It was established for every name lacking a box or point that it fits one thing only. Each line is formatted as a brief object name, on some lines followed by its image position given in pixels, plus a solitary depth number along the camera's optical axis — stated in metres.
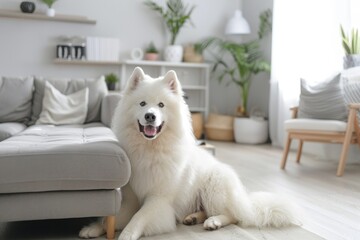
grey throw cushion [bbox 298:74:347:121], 3.81
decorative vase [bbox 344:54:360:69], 4.11
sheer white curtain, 4.58
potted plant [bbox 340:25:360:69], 4.12
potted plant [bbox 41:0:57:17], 5.59
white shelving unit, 6.08
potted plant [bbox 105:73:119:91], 5.73
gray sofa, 1.78
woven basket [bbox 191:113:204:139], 6.10
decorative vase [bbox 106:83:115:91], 5.76
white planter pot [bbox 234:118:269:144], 5.78
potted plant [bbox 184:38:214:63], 6.24
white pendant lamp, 6.11
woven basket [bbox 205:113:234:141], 6.08
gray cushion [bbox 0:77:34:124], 3.60
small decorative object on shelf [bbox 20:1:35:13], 5.52
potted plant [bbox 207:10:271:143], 5.79
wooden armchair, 3.51
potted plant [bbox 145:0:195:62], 6.09
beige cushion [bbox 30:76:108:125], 3.74
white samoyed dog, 2.00
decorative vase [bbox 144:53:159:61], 6.07
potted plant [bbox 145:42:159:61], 6.07
